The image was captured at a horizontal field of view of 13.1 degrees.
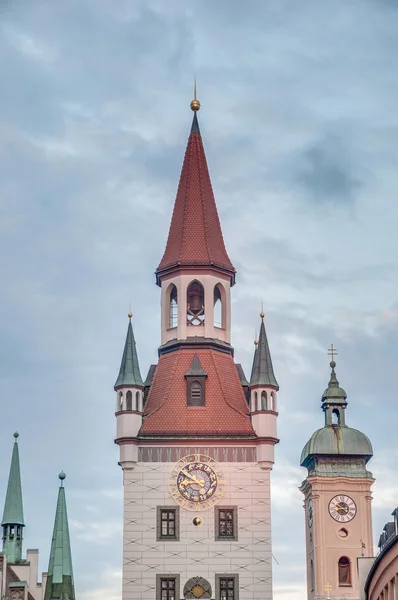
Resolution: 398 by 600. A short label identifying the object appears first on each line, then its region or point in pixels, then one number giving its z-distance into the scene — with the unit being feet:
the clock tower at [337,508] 342.93
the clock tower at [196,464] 287.48
